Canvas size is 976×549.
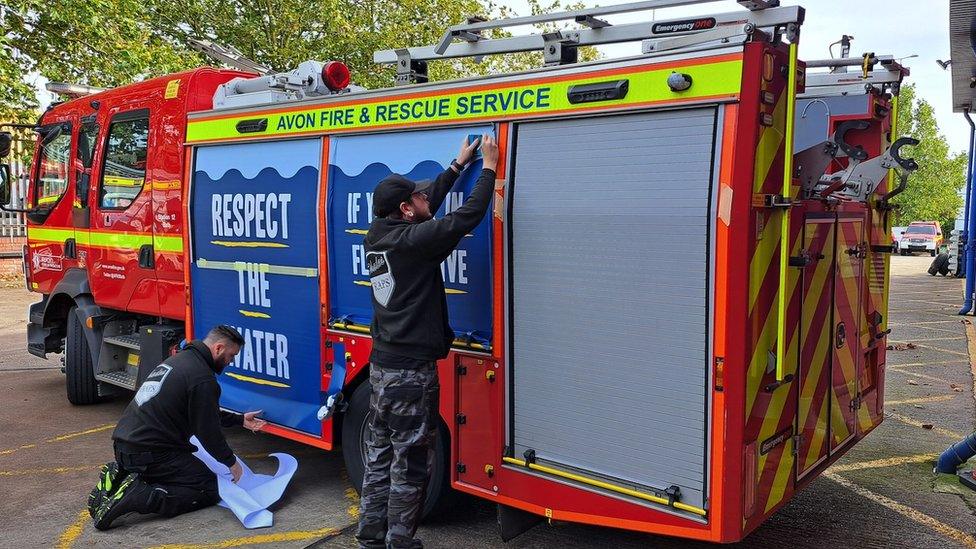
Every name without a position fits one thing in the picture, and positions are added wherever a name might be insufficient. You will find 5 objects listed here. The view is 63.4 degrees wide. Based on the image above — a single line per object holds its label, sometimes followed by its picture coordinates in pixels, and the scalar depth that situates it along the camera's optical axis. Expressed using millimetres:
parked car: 38841
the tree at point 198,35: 12641
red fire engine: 3289
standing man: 3848
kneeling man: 4656
